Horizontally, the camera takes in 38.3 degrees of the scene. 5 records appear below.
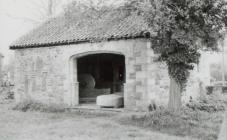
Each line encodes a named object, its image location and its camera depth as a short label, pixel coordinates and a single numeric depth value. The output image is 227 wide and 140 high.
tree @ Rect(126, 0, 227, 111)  10.51
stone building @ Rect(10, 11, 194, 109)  13.82
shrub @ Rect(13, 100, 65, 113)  15.94
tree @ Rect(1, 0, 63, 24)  32.91
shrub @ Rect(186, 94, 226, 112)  15.59
